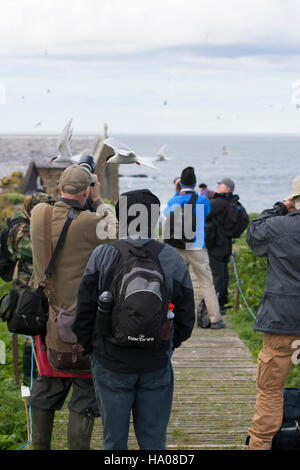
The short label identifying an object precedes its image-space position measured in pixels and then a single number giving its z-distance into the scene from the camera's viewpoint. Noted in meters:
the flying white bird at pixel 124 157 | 5.56
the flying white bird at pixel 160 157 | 6.84
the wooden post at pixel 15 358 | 5.94
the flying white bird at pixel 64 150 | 5.58
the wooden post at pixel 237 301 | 8.73
